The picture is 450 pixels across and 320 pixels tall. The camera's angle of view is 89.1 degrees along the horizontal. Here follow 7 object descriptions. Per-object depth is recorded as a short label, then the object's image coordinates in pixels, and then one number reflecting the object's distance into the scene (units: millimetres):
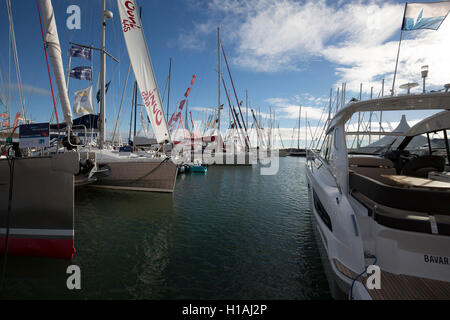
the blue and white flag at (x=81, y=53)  13547
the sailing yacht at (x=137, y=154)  10562
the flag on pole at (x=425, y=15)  6941
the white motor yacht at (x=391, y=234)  2578
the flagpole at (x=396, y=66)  7945
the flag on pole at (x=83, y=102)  15406
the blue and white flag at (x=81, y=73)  14617
